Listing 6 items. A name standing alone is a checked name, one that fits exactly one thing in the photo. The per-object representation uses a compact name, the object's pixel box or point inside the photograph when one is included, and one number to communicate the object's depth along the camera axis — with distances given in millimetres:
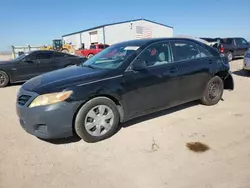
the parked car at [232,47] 15711
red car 24328
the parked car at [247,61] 8833
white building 37594
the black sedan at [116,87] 3225
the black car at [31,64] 8711
